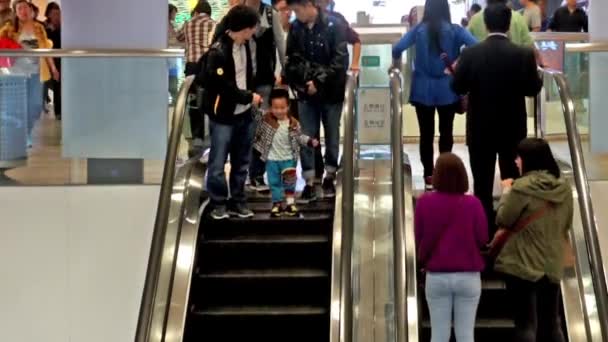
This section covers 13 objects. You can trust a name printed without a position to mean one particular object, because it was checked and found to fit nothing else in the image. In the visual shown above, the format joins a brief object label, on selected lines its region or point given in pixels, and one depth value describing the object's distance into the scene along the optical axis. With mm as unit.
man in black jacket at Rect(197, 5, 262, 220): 7008
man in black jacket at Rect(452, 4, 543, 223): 6730
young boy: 7297
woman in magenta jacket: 5578
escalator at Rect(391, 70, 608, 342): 5859
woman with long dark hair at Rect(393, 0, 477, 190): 7789
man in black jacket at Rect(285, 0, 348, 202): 7695
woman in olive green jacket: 5531
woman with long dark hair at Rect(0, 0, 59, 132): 10617
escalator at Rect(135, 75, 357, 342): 6391
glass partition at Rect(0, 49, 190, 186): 8555
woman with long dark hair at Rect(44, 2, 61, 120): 11597
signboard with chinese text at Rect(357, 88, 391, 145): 10219
